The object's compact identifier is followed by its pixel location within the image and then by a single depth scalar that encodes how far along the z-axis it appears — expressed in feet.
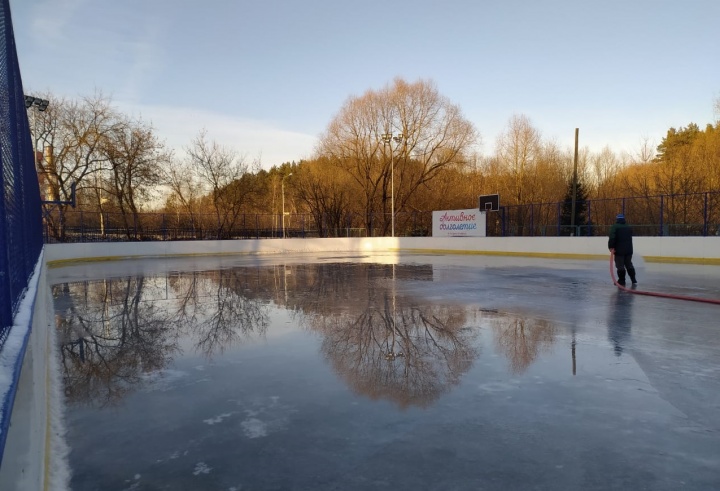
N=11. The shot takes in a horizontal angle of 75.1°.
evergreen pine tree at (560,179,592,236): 88.69
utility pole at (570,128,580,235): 123.54
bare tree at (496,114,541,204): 162.50
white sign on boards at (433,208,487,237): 100.55
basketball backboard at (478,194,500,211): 97.22
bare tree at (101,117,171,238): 118.83
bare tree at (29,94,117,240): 115.96
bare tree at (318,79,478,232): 141.38
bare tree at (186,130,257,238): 131.75
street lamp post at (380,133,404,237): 125.59
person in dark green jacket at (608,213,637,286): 40.45
